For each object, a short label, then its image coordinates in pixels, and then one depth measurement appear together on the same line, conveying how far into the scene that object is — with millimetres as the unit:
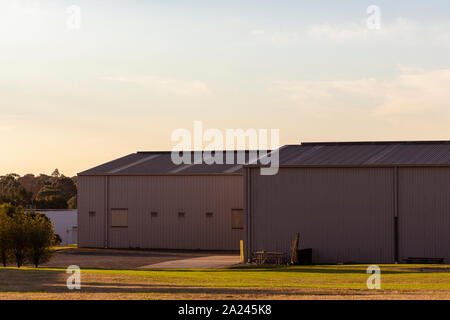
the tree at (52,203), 107812
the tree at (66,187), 138625
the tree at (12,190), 112781
